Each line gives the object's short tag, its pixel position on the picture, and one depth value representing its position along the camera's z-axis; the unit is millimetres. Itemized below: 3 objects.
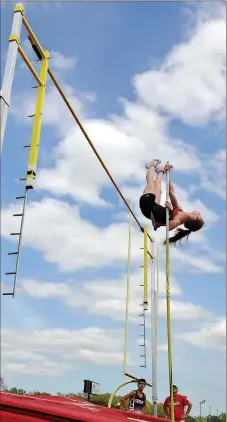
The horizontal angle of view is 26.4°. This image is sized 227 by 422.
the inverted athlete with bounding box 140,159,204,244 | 4969
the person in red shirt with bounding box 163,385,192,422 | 6966
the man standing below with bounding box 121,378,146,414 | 6684
